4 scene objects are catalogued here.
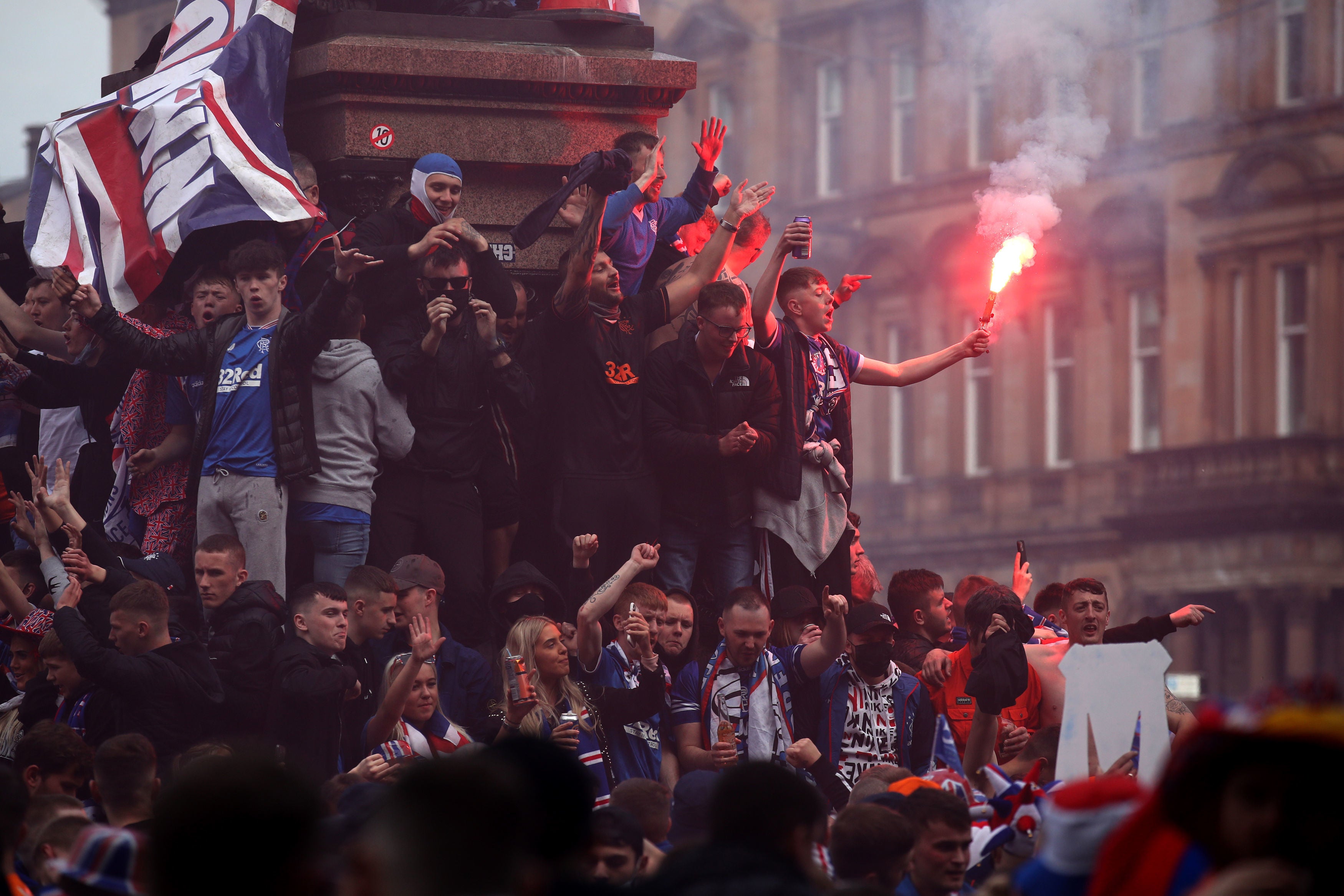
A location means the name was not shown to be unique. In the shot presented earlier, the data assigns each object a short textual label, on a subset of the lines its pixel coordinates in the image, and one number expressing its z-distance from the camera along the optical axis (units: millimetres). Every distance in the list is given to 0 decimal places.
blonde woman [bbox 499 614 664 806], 16750
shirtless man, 18125
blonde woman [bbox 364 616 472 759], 16656
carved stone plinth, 21203
